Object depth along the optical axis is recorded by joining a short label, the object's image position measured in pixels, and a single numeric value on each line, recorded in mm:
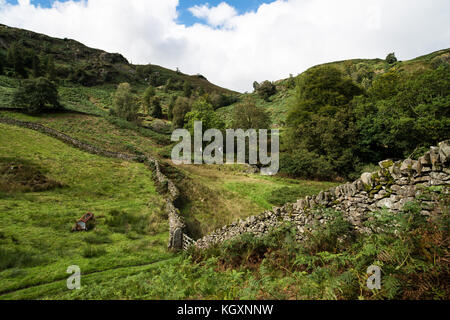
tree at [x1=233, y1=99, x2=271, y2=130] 36438
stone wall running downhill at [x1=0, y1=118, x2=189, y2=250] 9242
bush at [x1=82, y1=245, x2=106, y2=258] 7457
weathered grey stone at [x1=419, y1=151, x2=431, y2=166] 3951
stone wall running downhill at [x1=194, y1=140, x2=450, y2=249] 3826
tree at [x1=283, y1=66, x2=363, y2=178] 21484
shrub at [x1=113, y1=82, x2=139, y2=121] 47469
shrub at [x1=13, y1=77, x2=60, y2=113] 35125
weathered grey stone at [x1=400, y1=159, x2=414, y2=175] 4209
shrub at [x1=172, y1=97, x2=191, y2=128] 48281
